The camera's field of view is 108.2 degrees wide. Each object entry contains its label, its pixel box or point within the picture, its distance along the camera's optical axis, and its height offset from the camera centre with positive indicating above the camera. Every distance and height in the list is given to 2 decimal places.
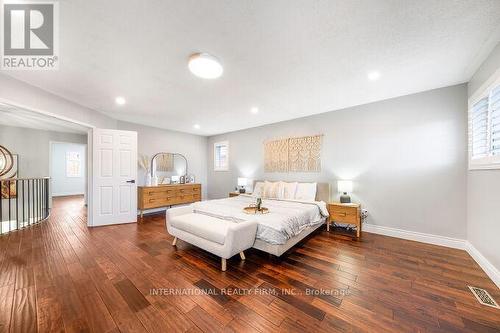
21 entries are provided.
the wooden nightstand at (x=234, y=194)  5.29 -0.83
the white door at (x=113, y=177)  3.99 -0.26
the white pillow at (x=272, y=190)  4.37 -0.60
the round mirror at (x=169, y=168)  5.53 -0.08
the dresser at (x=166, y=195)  4.71 -0.85
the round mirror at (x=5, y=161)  5.02 +0.12
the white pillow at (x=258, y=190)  4.62 -0.63
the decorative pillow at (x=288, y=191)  4.16 -0.58
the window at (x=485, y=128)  2.07 +0.49
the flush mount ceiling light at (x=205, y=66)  2.11 +1.24
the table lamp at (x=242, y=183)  5.41 -0.52
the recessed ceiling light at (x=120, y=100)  3.39 +1.26
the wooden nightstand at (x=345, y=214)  3.31 -0.91
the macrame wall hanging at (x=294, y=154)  4.34 +0.30
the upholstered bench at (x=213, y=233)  2.19 -0.90
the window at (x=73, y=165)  8.46 +0.01
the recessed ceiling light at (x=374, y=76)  2.50 +1.28
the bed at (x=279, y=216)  2.40 -0.79
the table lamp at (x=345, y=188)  3.57 -0.44
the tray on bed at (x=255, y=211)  2.91 -0.74
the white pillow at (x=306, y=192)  3.96 -0.58
